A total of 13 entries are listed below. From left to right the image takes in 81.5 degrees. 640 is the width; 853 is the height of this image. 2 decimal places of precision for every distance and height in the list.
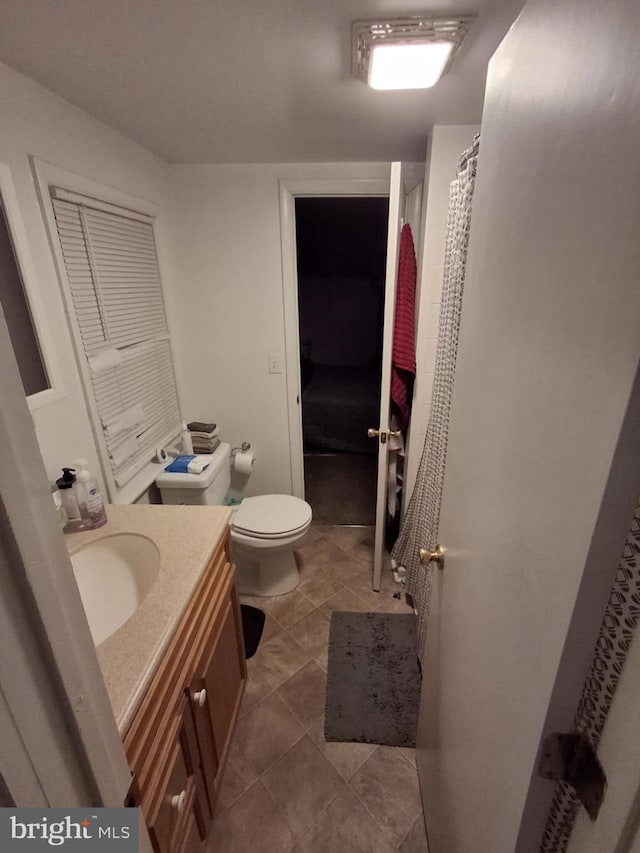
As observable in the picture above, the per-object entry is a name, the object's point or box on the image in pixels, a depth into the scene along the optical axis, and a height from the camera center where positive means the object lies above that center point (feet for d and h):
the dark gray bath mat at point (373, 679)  4.74 -5.19
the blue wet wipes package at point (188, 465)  5.80 -2.51
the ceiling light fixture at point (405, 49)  3.07 +2.08
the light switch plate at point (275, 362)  7.32 -1.23
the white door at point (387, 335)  4.83 -0.55
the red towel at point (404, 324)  5.82 -0.45
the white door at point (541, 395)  1.18 -0.41
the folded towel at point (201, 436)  6.63 -2.34
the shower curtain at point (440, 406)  4.11 -1.43
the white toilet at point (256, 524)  5.82 -3.66
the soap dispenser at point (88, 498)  3.92 -2.00
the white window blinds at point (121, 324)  4.48 -0.34
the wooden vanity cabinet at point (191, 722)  2.55 -3.30
